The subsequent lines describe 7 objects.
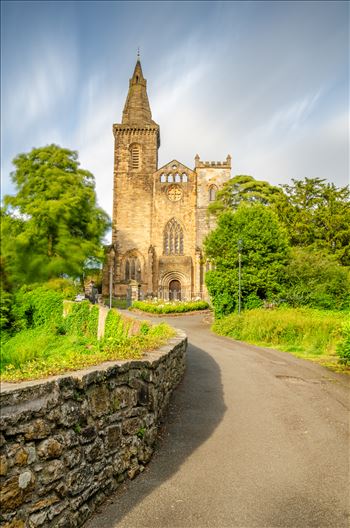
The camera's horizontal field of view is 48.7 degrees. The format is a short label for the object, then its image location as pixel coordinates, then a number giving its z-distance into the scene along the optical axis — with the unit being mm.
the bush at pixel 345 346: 10320
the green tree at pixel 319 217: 28469
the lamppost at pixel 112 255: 41219
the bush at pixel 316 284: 21047
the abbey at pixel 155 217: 41469
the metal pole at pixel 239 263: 20062
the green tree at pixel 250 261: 21422
